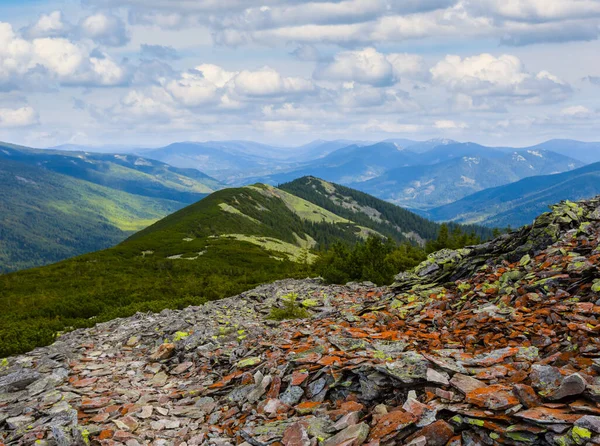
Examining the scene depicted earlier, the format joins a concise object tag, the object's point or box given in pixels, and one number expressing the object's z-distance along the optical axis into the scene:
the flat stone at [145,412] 10.64
